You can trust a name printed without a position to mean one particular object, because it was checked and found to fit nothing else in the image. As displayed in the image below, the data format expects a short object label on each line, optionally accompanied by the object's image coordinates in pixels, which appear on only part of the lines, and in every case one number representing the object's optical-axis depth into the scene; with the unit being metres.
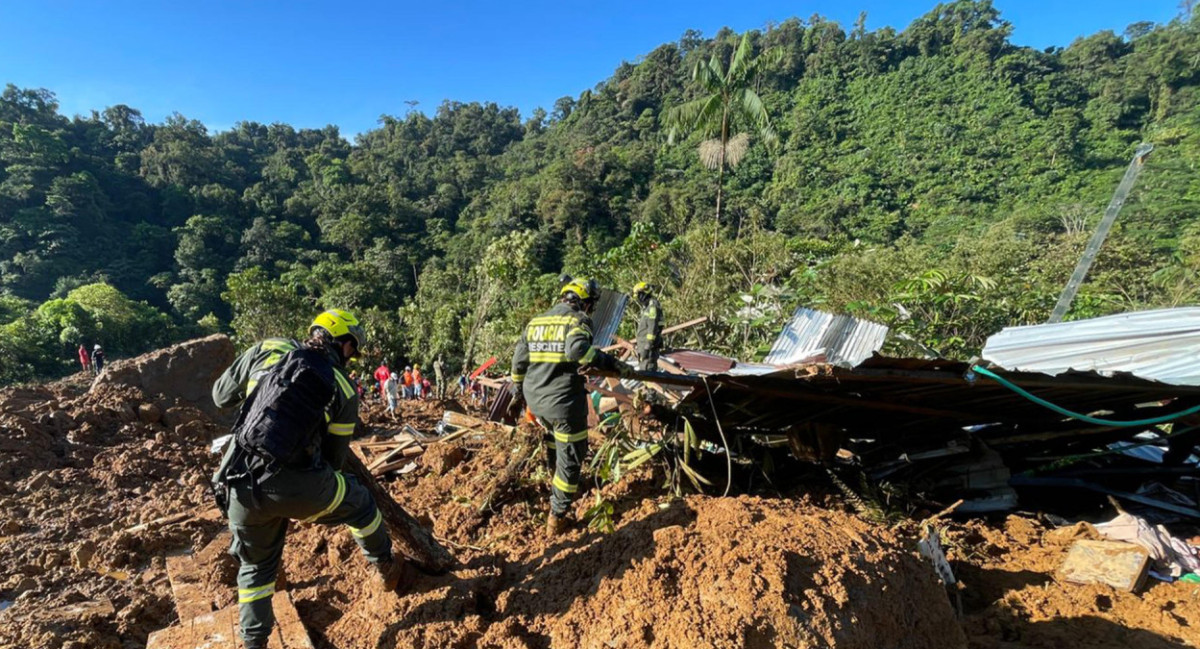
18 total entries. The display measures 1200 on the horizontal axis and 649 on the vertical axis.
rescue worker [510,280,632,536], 3.29
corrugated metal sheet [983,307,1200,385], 3.01
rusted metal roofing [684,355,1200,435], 2.90
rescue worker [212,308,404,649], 2.40
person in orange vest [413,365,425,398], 13.91
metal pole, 5.48
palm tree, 13.38
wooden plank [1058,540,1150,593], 2.83
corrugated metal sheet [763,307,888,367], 5.61
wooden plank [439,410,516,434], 4.88
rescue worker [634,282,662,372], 5.95
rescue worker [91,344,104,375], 13.27
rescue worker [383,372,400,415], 10.12
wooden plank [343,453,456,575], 2.89
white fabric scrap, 2.99
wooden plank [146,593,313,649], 2.46
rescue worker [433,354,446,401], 16.20
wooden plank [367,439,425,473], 5.02
